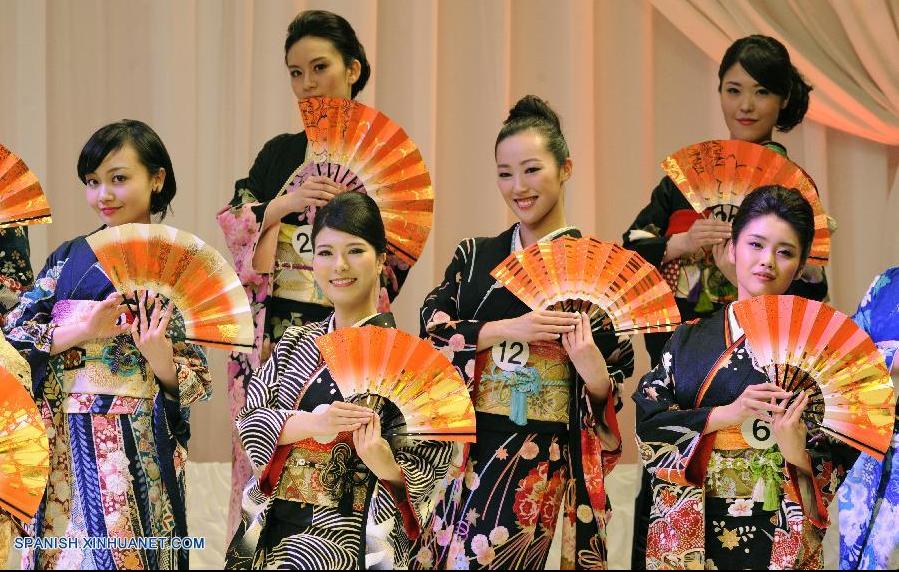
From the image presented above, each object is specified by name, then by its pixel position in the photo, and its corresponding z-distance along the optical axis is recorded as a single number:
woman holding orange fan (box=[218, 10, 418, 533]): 8.73
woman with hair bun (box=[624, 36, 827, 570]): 8.37
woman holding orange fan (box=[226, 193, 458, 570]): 6.68
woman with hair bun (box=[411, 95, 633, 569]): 7.38
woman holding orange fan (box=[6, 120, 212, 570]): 7.41
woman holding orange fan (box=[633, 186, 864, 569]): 6.61
